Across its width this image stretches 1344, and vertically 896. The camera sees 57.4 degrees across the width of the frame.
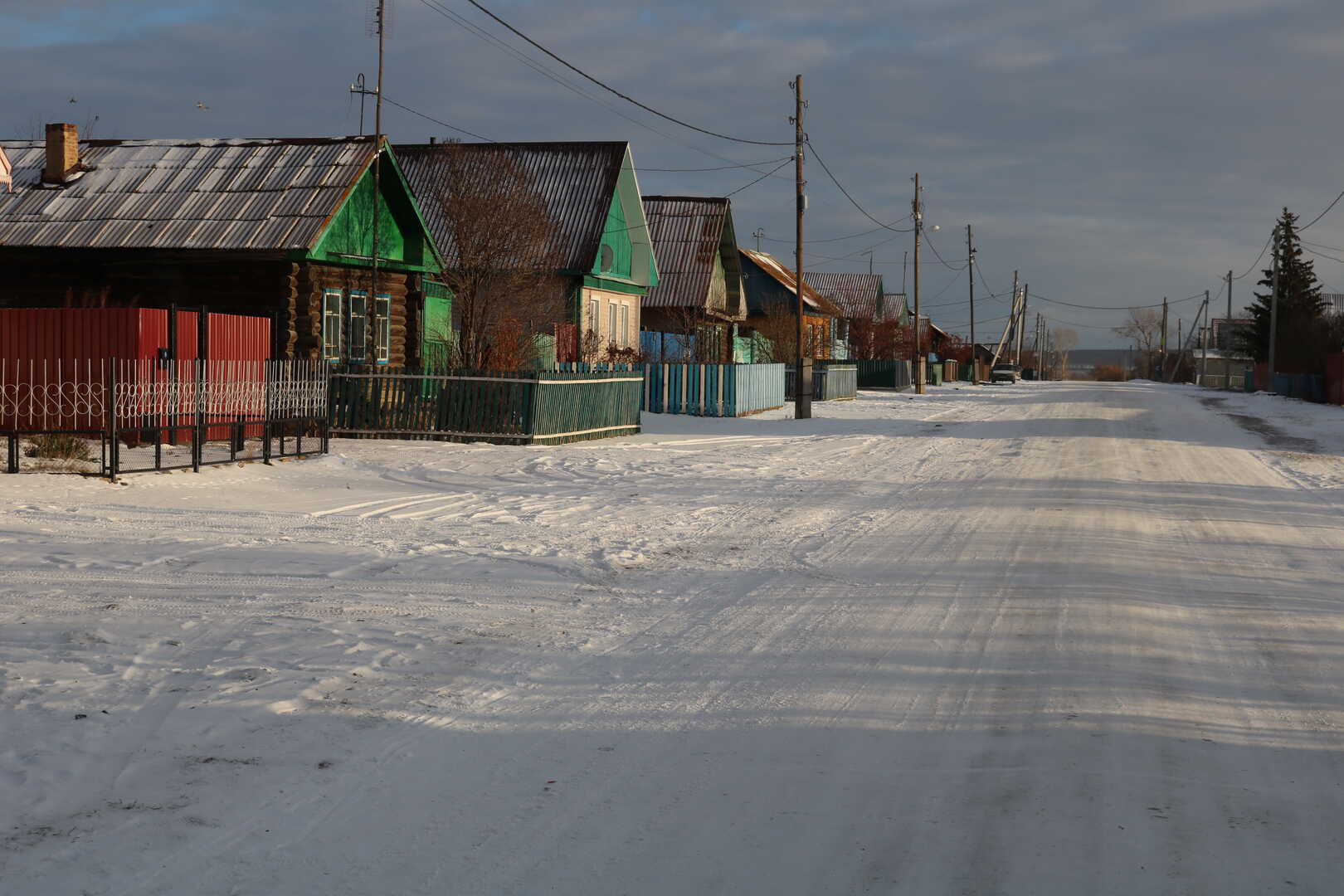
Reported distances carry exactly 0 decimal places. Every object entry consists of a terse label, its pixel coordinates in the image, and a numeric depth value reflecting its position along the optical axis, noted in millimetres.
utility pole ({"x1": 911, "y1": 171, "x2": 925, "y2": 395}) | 56281
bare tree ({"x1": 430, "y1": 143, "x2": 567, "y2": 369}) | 26141
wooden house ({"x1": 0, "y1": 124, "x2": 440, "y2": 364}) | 22719
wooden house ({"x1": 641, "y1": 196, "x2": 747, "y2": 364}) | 44812
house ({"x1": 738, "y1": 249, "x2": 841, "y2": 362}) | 58650
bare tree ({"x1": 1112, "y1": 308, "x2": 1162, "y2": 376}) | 164125
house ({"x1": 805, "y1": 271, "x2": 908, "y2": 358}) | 77000
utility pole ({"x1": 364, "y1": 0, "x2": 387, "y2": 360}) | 24125
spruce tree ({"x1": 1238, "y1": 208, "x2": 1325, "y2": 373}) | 63191
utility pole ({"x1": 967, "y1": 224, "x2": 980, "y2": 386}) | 82812
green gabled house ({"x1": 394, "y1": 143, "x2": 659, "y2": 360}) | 34156
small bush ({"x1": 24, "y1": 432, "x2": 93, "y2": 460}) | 15477
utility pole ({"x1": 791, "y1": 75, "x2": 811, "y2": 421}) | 31641
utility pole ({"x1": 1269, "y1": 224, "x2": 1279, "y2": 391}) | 56906
